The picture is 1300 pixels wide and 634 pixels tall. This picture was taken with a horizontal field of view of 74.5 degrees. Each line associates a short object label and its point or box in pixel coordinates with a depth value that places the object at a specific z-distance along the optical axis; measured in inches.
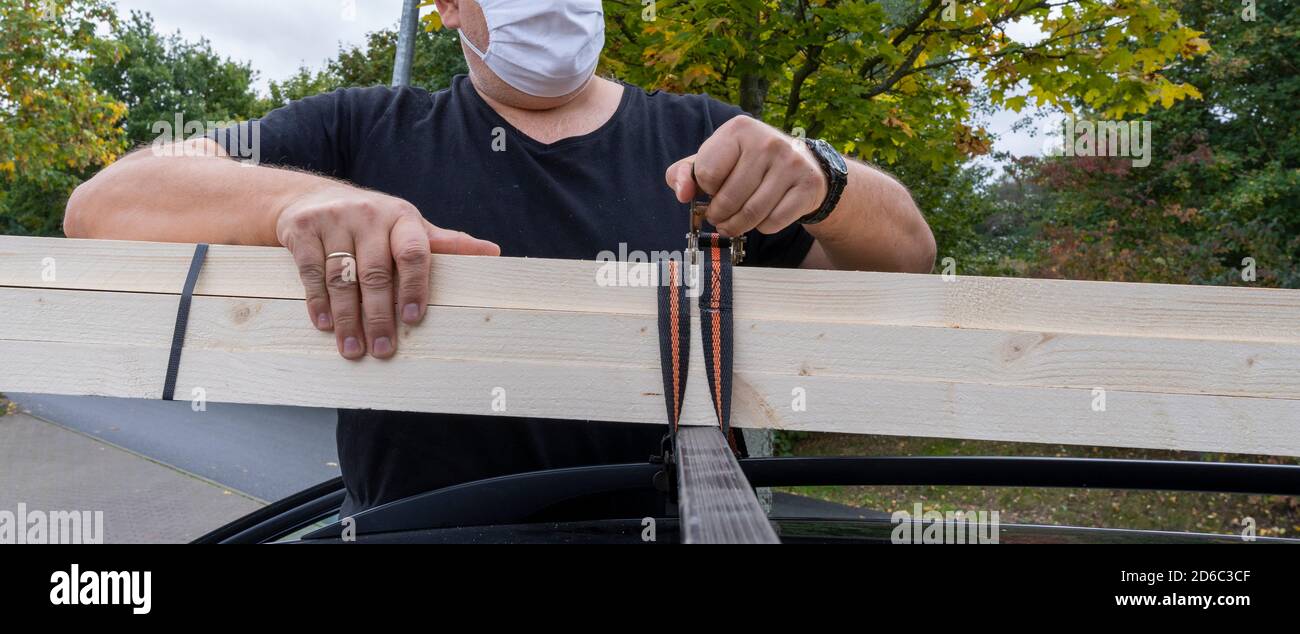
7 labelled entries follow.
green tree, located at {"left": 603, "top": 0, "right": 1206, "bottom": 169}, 194.9
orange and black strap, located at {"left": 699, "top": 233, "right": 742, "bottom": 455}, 47.5
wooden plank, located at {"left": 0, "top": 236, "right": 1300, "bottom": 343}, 47.5
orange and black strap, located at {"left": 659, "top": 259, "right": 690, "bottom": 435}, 47.6
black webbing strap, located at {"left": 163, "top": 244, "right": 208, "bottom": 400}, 50.9
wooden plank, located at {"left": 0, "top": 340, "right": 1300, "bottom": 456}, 47.0
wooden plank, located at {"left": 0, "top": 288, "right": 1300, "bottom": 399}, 47.0
